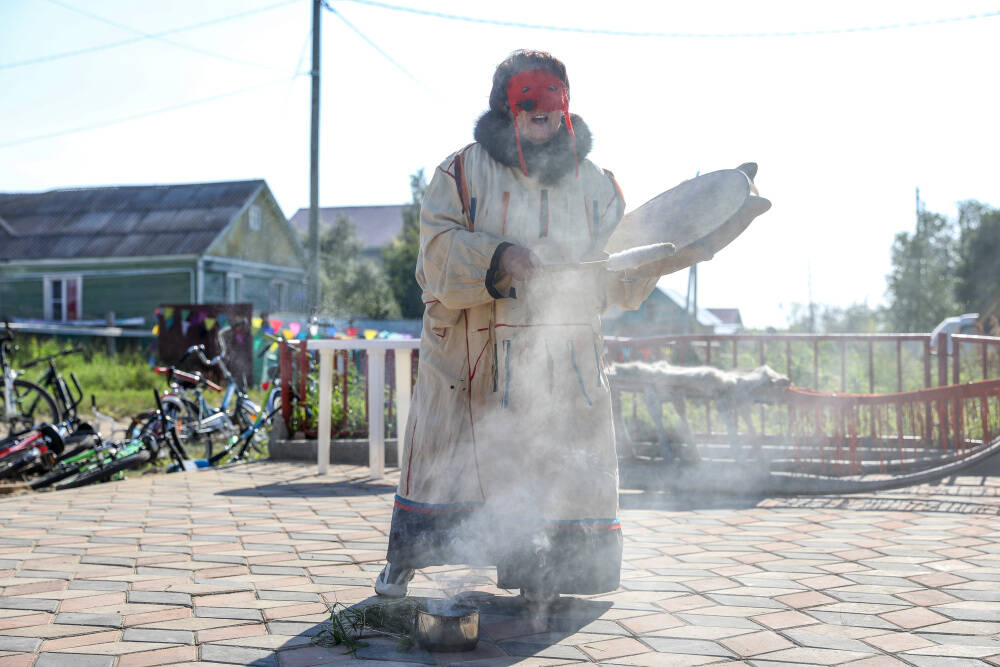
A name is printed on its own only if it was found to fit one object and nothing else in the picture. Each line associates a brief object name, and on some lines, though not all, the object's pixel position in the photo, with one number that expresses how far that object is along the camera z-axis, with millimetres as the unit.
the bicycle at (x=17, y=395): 8070
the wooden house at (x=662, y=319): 31188
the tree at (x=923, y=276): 37000
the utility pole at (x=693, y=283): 24266
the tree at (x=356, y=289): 32594
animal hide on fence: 5301
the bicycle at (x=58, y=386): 7881
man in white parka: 2699
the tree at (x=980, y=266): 38000
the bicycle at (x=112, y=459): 5918
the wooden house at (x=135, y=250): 23547
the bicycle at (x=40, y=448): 5883
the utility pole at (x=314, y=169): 14516
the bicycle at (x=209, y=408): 7881
